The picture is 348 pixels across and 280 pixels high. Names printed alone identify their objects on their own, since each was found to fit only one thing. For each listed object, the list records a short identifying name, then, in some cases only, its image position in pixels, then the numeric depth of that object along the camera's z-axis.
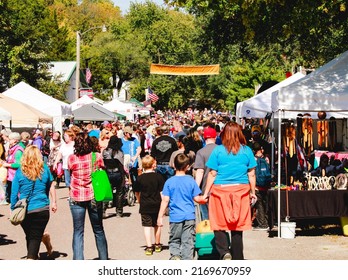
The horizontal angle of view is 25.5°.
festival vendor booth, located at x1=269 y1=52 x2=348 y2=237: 12.70
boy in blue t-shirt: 9.27
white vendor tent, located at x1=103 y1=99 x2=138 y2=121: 43.80
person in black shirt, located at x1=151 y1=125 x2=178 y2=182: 15.40
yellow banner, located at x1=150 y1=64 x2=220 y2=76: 57.73
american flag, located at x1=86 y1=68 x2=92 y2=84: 56.01
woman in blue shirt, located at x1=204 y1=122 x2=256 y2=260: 8.85
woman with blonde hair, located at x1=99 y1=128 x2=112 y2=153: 16.77
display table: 12.73
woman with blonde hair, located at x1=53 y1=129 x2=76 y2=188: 17.42
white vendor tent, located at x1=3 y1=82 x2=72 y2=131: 31.41
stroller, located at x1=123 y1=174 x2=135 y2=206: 17.27
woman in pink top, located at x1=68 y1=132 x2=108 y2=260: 9.46
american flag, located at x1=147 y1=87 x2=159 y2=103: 63.75
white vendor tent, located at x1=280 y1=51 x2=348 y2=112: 12.68
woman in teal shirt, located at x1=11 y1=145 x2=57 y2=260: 9.44
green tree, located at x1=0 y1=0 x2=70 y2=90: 48.94
